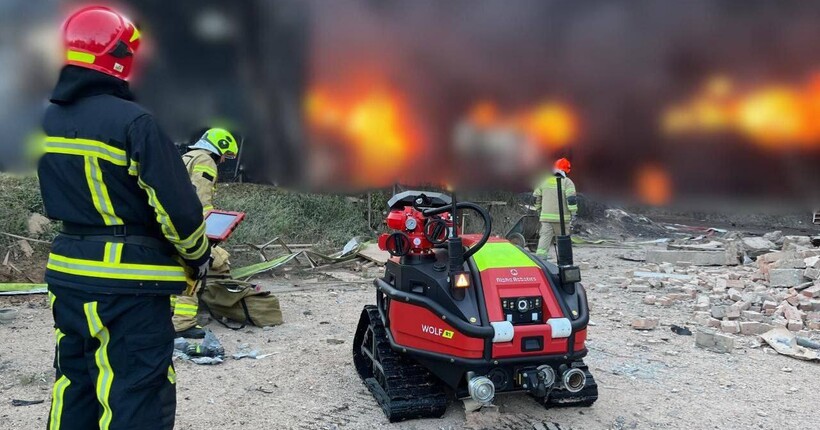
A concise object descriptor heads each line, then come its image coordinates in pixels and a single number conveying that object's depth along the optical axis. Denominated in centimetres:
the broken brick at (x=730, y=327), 558
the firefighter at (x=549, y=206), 818
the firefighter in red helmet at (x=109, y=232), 216
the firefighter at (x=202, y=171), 496
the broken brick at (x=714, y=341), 499
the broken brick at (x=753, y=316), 591
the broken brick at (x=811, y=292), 649
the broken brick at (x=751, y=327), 548
